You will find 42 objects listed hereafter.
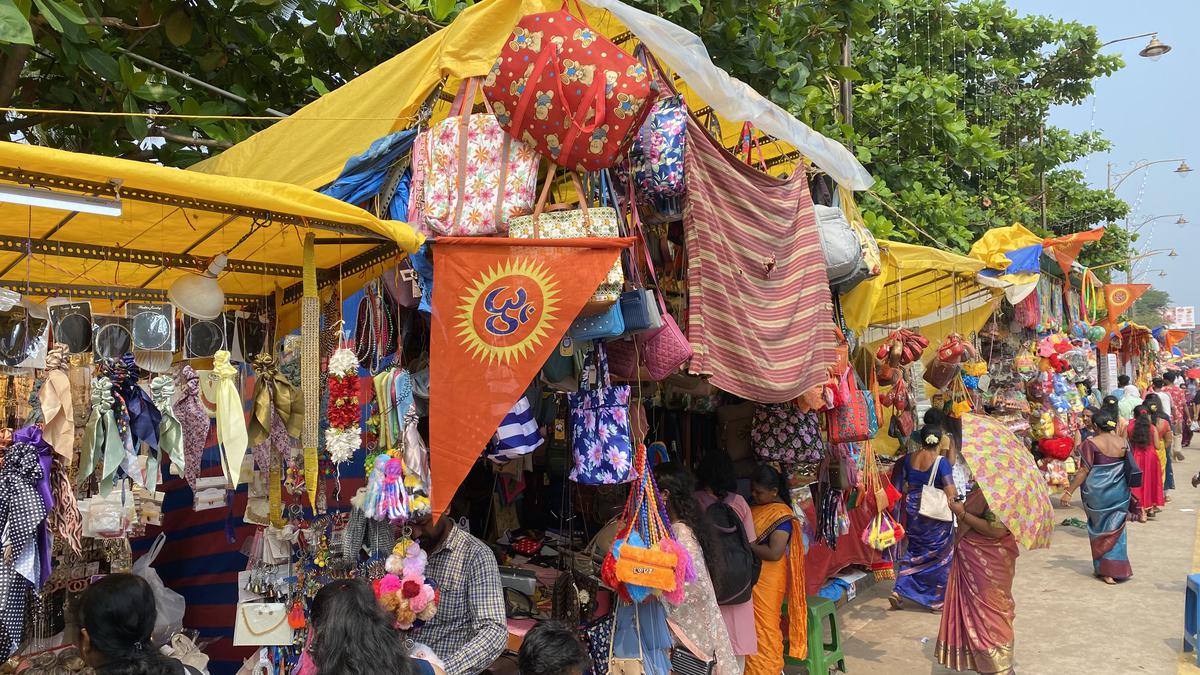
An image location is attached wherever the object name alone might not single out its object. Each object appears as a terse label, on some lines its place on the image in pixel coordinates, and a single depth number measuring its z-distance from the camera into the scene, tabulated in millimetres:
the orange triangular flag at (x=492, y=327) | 3053
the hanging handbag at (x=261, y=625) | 3438
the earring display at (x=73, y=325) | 3191
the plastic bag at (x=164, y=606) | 4094
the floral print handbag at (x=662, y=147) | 3793
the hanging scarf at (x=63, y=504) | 2848
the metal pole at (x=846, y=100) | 8376
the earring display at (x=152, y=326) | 3277
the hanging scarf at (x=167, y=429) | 3037
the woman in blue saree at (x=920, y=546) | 7652
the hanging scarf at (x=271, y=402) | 3371
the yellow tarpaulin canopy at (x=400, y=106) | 3721
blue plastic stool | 6094
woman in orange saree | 5062
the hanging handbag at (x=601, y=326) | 3381
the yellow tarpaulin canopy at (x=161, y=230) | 2588
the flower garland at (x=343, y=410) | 3223
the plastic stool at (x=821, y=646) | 5535
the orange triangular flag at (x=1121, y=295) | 14445
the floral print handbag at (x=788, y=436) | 5316
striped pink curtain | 3922
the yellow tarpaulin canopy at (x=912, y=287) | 5582
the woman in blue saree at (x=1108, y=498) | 8477
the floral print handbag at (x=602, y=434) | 3535
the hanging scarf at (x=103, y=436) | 2875
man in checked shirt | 3357
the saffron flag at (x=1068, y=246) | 9578
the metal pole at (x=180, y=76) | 5969
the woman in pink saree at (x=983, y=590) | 5309
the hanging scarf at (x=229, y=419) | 3078
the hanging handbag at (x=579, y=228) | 3268
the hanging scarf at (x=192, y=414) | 3363
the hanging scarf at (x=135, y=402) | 2957
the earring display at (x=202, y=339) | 3732
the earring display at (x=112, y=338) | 3217
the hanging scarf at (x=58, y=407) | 2771
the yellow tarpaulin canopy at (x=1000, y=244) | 8141
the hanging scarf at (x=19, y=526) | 2666
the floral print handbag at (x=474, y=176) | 3305
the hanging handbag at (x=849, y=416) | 5367
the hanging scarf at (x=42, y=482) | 2742
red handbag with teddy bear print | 3338
